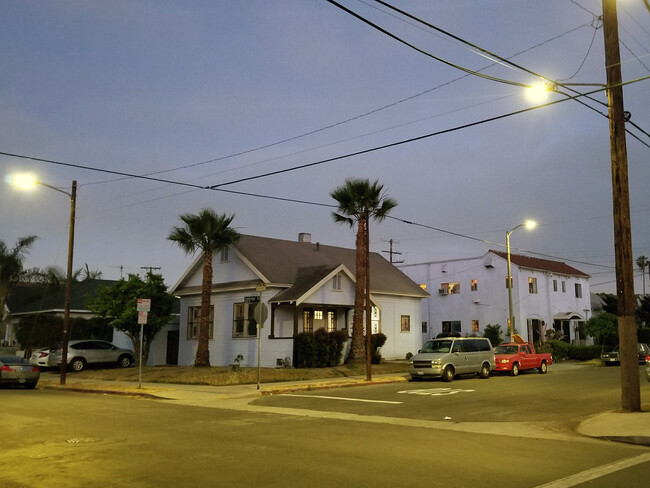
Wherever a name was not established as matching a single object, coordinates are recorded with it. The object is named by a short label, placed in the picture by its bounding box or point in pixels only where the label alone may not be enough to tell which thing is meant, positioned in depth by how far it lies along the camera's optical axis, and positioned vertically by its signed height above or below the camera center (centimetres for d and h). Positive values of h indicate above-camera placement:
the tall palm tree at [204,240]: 2952 +420
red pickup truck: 2881 -138
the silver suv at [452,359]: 2508 -125
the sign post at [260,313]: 2141 +51
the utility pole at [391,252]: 6875 +865
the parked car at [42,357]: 3106 -161
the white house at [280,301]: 3098 +145
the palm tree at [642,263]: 9531 +1077
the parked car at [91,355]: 3088 -146
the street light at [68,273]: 2509 +220
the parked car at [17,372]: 2288 -175
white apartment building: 5062 +301
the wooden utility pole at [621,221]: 1440 +262
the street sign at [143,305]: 2231 +76
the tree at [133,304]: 3066 +116
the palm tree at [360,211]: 2947 +567
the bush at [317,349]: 2945 -101
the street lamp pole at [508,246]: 3475 +490
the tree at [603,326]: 4219 +32
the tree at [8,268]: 4431 +415
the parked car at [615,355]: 3706 -149
